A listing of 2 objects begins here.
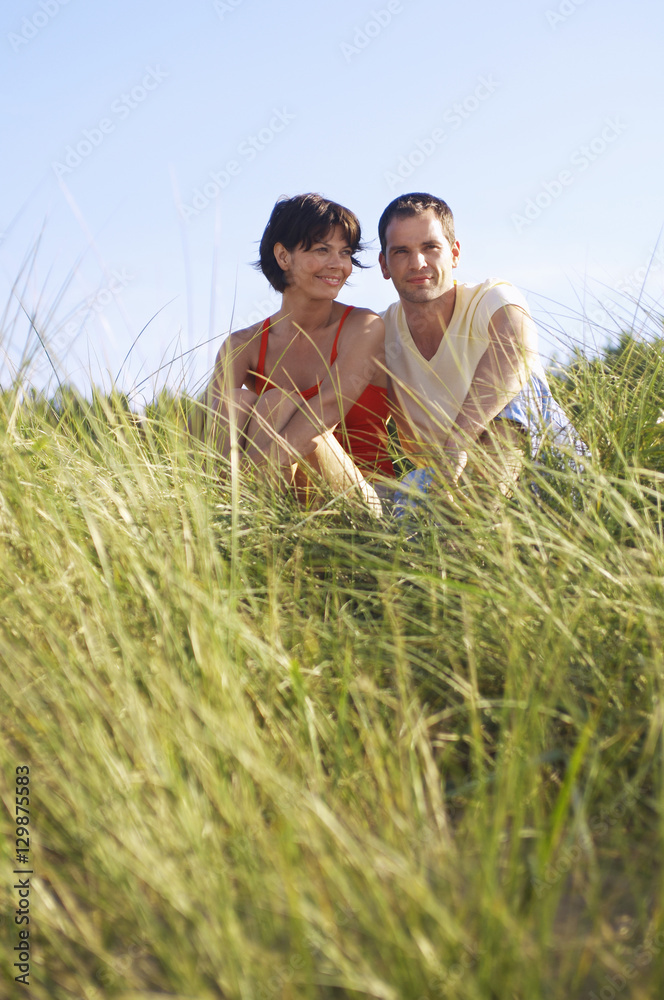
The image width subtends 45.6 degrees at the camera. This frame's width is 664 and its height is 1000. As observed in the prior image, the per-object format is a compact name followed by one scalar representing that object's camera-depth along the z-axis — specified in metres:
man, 2.89
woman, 3.21
